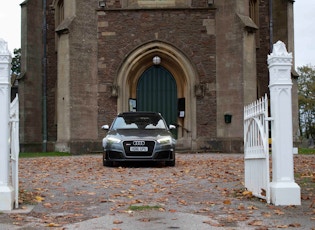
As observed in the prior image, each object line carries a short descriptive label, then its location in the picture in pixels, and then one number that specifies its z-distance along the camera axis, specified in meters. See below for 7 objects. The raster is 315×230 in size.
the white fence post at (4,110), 7.25
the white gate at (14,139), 7.52
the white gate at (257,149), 7.63
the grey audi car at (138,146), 13.98
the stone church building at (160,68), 22.25
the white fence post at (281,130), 7.40
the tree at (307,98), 60.03
